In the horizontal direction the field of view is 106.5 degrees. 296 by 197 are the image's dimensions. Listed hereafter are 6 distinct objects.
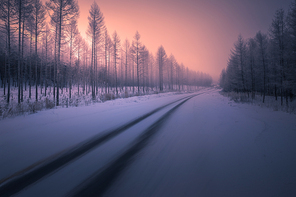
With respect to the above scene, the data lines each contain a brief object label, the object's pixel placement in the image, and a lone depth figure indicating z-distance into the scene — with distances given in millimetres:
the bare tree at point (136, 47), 25152
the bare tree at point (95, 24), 17552
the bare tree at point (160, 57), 35562
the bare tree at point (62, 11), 11688
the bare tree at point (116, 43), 24859
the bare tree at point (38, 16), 14679
